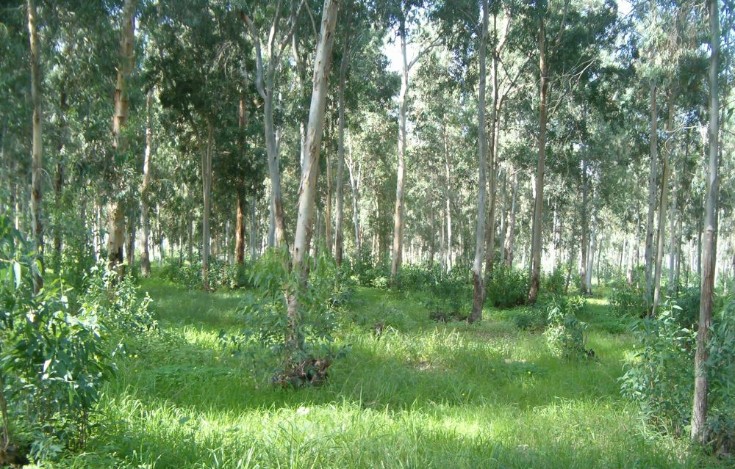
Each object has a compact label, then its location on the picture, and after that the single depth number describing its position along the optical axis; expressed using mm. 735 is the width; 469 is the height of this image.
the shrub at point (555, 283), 19812
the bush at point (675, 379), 4246
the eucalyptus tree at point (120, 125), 10875
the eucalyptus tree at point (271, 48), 13773
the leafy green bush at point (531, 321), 12297
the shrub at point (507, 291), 17109
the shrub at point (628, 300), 16062
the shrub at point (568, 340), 8477
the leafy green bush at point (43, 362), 2957
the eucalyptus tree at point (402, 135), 20078
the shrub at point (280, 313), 5918
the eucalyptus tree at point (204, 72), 16109
